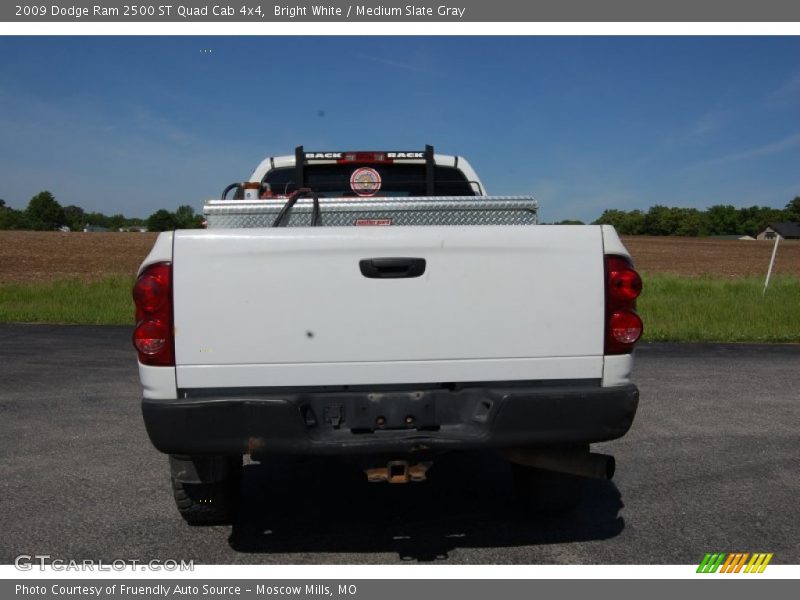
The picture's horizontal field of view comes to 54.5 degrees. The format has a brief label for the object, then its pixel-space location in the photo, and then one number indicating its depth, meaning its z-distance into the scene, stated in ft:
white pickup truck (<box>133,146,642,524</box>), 10.10
